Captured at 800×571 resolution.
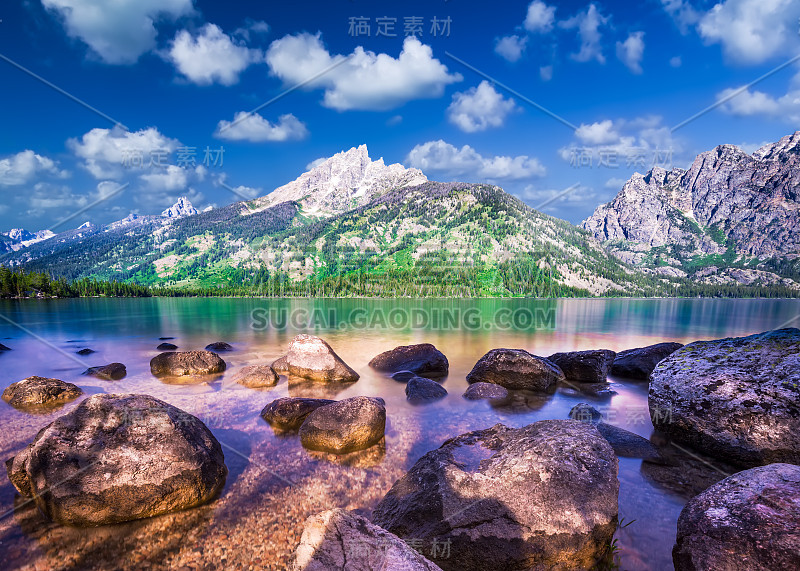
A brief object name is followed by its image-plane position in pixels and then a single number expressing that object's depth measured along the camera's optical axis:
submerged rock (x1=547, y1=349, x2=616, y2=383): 21.61
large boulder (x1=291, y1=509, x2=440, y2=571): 4.42
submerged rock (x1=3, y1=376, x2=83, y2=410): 15.64
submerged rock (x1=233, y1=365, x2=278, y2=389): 19.88
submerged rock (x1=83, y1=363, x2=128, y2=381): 21.62
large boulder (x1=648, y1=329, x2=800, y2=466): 10.26
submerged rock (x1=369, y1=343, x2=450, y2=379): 23.80
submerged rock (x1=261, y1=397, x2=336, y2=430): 13.86
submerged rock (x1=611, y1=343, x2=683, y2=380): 23.12
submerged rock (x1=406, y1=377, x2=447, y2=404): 17.74
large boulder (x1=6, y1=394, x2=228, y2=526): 7.89
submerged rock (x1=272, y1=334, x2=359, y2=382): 21.30
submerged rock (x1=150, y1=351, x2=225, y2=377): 22.42
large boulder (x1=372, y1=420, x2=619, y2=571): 6.50
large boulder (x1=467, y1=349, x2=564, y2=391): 19.78
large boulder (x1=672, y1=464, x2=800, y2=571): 5.37
